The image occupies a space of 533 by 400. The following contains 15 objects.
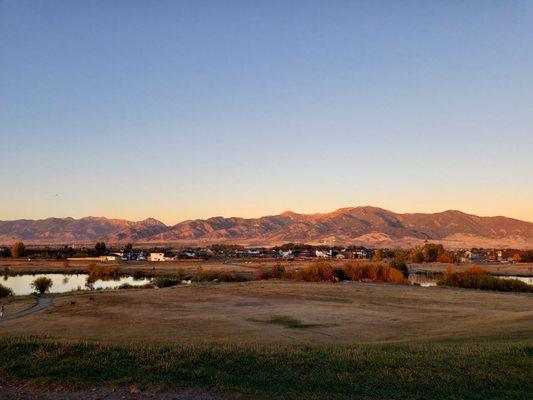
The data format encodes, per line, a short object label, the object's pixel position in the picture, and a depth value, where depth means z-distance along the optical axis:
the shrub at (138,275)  94.15
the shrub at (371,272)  78.21
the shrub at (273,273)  83.56
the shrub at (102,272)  88.40
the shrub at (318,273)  79.63
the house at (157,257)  152.38
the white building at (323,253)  171.12
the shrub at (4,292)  54.79
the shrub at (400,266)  93.28
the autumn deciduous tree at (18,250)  154.70
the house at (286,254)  178.62
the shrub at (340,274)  83.56
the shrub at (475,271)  78.29
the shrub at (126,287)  66.07
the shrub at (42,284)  63.00
